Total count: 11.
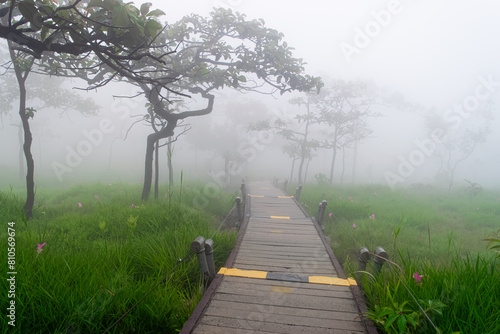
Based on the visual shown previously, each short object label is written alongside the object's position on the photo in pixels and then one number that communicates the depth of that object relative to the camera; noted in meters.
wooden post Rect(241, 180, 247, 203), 9.69
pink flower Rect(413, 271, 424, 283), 2.31
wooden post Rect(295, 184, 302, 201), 10.41
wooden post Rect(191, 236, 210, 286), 3.16
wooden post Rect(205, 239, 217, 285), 3.33
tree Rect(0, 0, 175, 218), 1.78
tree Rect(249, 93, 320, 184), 18.78
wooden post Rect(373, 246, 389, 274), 2.86
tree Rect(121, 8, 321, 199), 6.96
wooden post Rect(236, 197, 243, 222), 6.77
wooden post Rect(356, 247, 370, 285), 3.13
